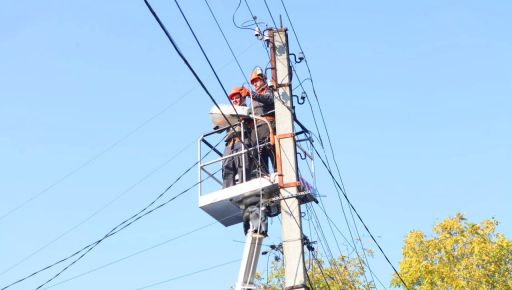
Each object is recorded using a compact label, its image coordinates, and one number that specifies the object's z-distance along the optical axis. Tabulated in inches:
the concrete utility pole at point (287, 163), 462.9
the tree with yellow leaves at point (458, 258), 987.3
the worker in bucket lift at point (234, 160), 535.5
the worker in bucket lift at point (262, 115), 531.2
